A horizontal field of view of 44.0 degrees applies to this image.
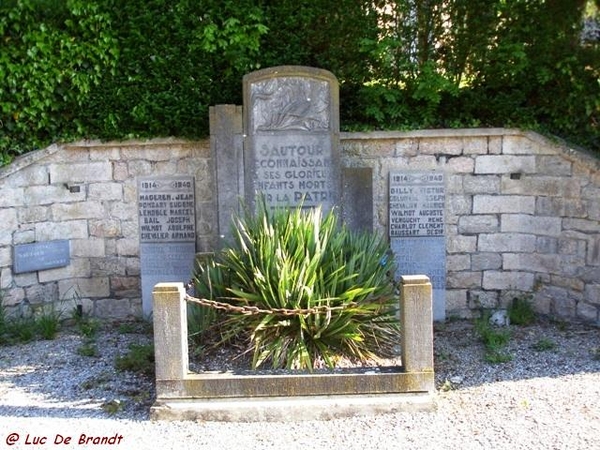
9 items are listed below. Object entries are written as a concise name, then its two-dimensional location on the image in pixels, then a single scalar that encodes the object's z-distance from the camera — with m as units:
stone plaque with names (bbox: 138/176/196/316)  7.34
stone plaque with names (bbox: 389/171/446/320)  7.26
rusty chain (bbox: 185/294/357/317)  4.93
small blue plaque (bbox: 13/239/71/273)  7.07
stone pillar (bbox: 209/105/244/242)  6.98
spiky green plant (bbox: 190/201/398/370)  5.11
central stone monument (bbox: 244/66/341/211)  6.86
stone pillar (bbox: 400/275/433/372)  4.76
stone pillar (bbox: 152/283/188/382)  4.78
